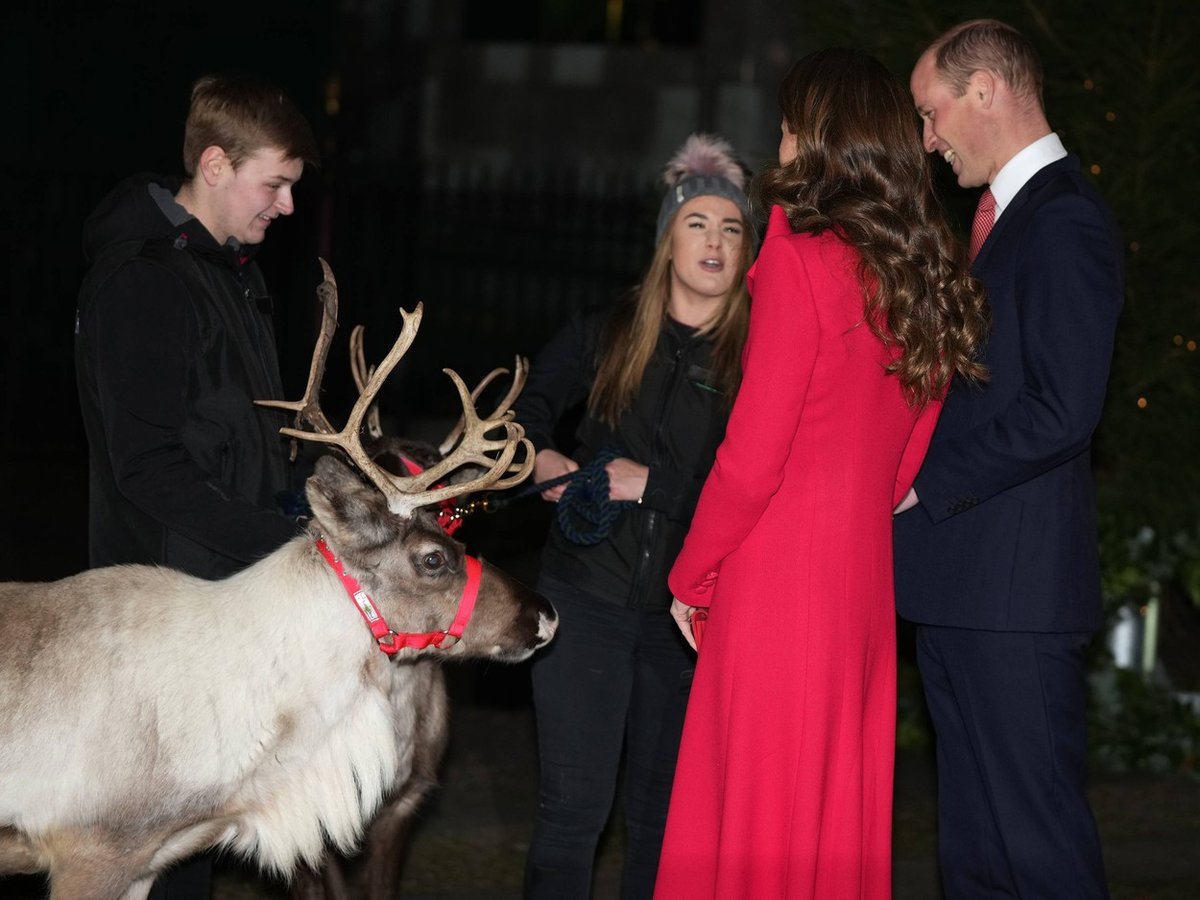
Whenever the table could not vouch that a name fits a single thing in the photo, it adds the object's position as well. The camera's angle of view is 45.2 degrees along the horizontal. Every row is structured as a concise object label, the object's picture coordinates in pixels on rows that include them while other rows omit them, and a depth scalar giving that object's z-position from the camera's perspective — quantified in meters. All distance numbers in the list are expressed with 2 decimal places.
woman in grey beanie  4.26
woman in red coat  3.34
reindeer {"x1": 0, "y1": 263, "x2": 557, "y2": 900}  3.53
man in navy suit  3.55
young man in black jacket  3.83
